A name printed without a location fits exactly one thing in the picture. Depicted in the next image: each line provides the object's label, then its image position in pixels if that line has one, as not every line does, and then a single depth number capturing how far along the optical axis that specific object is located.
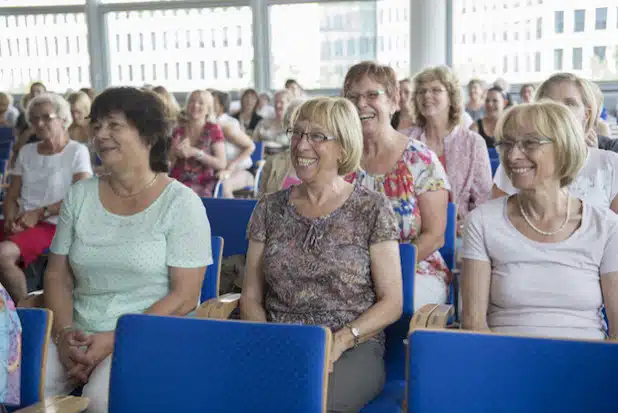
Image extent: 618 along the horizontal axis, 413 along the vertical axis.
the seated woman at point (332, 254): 2.16
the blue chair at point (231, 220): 3.25
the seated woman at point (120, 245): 2.32
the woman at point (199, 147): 5.05
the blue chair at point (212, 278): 2.72
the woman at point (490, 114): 5.96
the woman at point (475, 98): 8.45
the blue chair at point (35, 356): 1.86
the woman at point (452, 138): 3.75
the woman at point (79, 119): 5.94
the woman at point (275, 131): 7.61
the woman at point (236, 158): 5.61
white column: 10.94
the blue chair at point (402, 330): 2.33
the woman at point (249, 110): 9.97
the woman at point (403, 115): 4.75
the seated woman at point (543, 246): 2.12
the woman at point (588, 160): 2.82
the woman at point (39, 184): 4.00
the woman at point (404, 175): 2.82
